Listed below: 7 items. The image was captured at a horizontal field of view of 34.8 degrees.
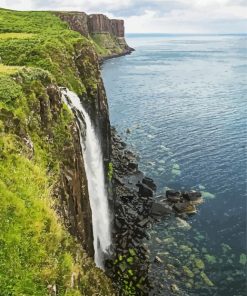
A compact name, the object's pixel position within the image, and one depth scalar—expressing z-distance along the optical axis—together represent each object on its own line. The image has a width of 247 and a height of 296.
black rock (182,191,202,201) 48.50
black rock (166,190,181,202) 48.42
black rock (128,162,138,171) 57.38
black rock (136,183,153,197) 49.88
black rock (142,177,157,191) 51.86
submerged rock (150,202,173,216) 45.91
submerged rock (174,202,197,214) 46.41
